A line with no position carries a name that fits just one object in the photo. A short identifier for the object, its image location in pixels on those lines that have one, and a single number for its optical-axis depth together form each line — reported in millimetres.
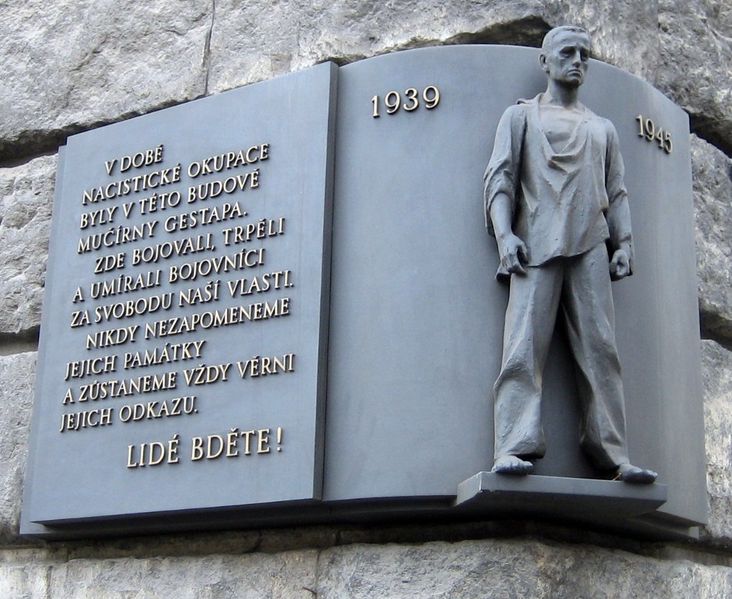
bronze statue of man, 3922
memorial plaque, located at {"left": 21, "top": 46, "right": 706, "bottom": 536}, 4031
